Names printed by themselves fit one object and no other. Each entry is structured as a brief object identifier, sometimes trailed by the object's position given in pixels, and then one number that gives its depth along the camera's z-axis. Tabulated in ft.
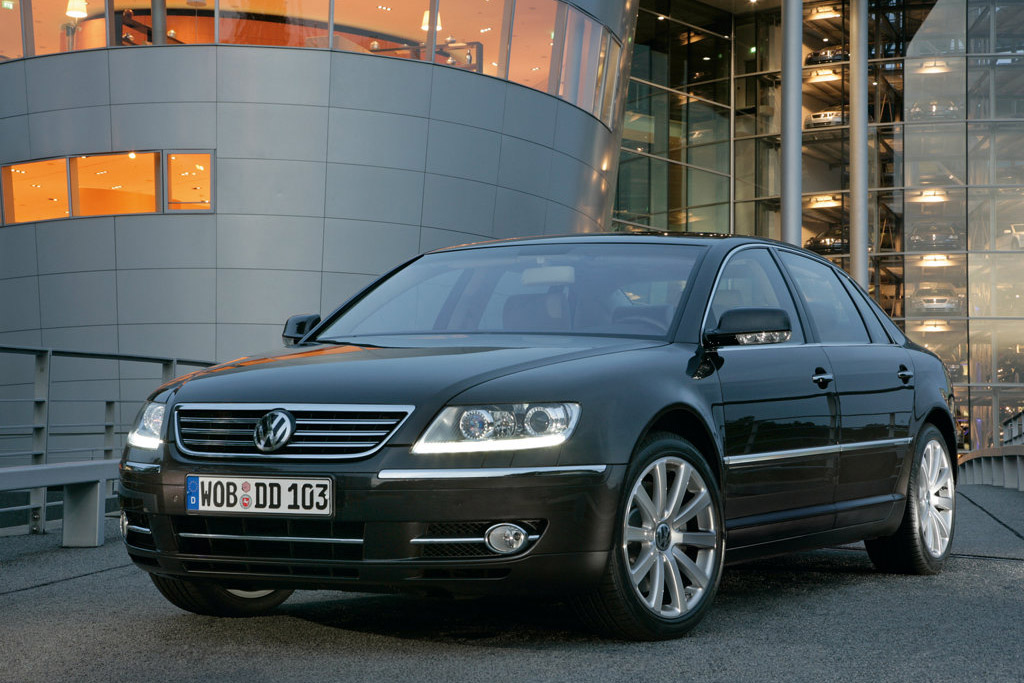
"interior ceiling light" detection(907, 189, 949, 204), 123.54
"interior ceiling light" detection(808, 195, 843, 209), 127.34
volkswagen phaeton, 14.28
